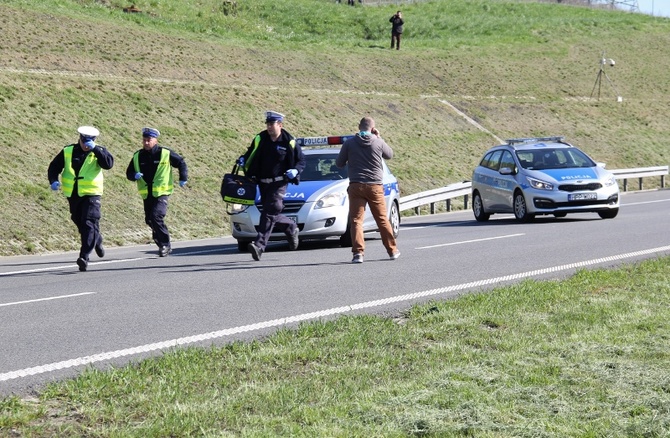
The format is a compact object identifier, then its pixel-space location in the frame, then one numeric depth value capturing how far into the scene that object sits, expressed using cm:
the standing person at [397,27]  5559
